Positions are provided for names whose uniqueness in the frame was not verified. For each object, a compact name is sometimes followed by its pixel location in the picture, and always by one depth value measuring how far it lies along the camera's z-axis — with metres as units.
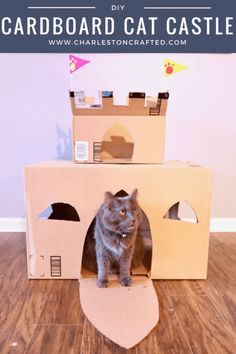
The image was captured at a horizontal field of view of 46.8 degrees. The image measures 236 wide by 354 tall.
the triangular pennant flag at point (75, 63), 1.48
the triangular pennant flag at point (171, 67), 1.50
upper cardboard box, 1.05
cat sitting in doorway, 0.93
